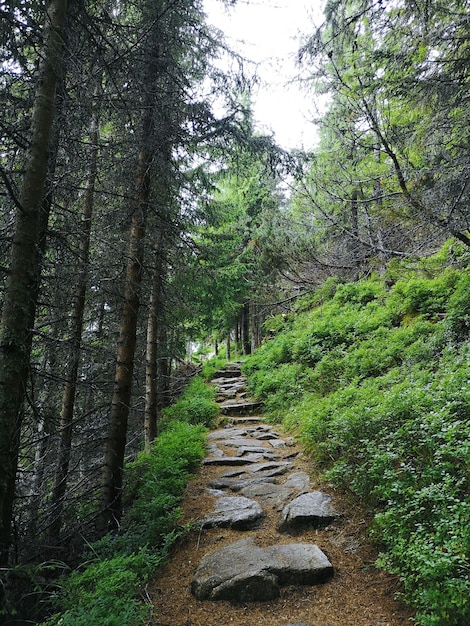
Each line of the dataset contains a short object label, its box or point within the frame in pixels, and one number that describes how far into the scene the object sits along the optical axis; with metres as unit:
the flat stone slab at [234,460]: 7.56
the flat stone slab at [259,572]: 3.72
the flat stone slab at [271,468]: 6.78
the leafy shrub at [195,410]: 10.80
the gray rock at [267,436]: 8.95
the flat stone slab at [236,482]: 6.48
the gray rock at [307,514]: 4.77
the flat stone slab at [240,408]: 11.75
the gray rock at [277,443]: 8.16
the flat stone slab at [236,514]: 5.17
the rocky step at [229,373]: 17.31
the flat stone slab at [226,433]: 9.42
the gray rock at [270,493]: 5.64
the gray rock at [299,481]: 5.83
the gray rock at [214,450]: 8.07
